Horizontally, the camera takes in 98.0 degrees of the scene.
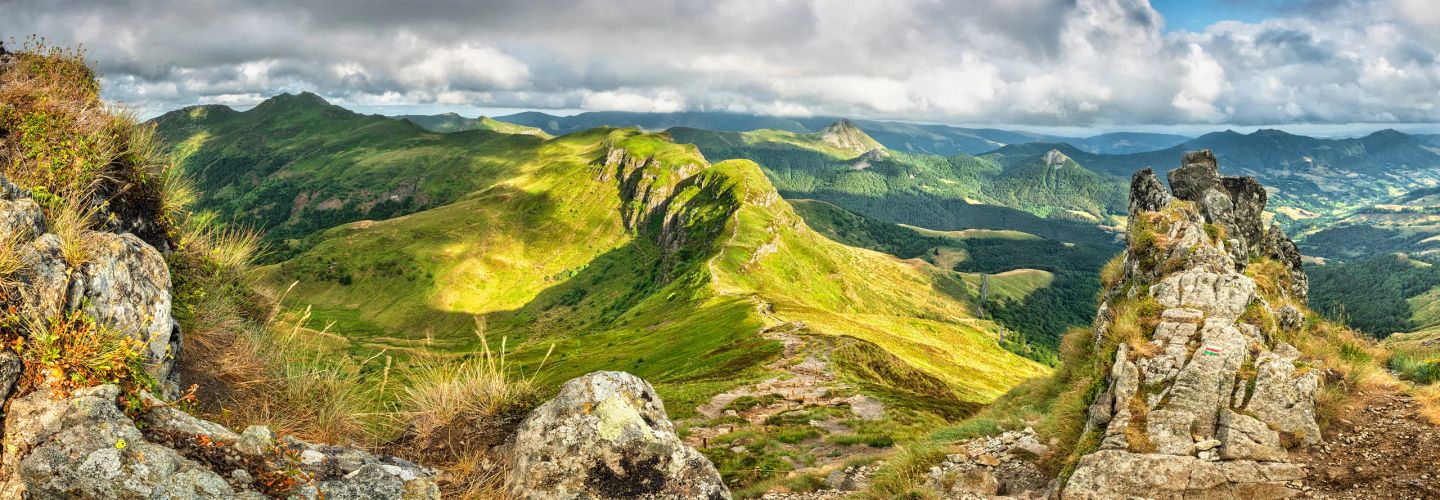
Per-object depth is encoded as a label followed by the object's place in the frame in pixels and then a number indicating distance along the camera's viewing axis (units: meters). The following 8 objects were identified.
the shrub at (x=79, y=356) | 6.51
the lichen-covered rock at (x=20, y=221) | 7.13
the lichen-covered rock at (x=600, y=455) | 9.46
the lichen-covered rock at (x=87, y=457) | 6.00
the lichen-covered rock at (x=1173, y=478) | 11.31
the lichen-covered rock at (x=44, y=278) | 6.88
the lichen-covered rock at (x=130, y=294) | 7.59
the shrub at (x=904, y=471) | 14.54
